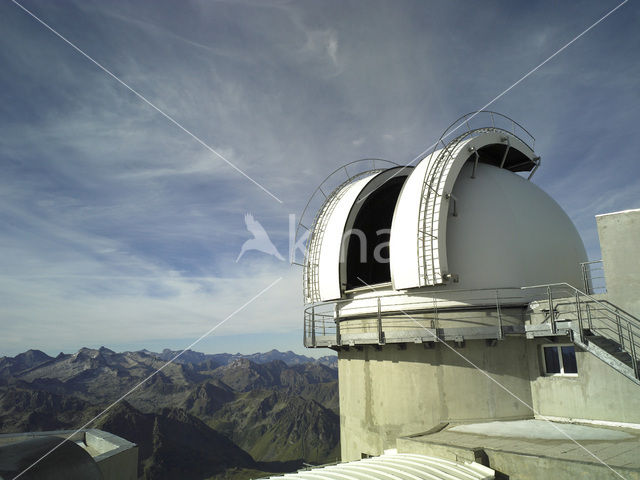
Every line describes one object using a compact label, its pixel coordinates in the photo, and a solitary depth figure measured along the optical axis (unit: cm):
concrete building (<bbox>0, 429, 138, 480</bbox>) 852
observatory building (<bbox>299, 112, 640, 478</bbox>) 973
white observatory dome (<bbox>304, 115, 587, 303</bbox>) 1177
